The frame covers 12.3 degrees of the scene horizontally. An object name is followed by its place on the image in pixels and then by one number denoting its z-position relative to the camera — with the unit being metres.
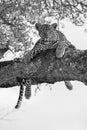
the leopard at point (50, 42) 9.56
